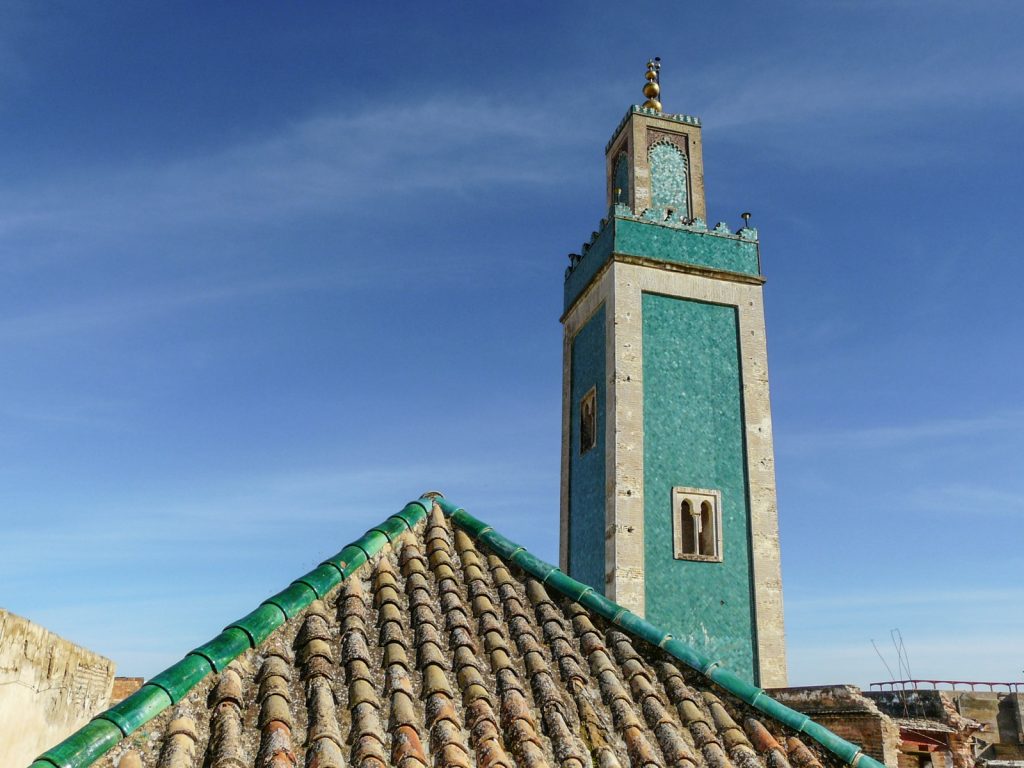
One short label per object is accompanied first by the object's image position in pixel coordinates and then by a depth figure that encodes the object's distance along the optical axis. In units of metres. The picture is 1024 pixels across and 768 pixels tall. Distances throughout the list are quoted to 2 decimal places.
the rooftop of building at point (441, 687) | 2.94
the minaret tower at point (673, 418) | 11.43
